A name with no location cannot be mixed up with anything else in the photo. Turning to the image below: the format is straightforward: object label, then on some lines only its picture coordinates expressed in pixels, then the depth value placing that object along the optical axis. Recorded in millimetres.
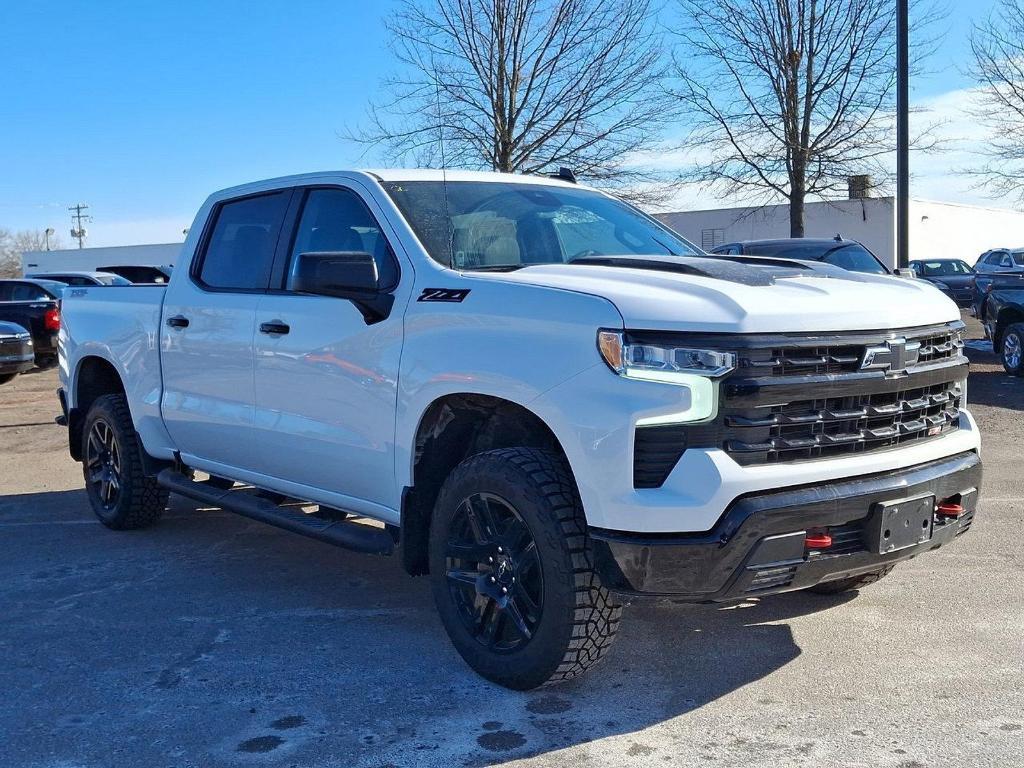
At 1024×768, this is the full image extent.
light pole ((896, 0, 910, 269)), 16719
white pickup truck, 3574
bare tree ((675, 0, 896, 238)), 25391
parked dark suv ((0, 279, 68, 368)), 18094
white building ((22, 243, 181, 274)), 58719
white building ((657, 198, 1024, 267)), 40219
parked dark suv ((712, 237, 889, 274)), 13805
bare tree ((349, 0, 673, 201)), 24594
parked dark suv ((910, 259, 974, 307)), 27516
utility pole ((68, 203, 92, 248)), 100812
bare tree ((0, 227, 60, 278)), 88375
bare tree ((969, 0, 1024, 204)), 23156
